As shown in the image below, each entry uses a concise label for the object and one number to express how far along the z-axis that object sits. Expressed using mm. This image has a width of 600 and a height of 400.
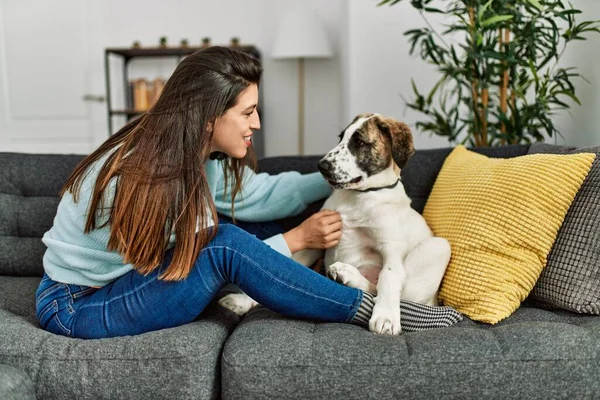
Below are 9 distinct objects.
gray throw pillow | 1662
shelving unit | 4707
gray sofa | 1391
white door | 5000
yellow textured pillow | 1749
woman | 1584
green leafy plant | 2508
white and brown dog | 1835
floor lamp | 4484
